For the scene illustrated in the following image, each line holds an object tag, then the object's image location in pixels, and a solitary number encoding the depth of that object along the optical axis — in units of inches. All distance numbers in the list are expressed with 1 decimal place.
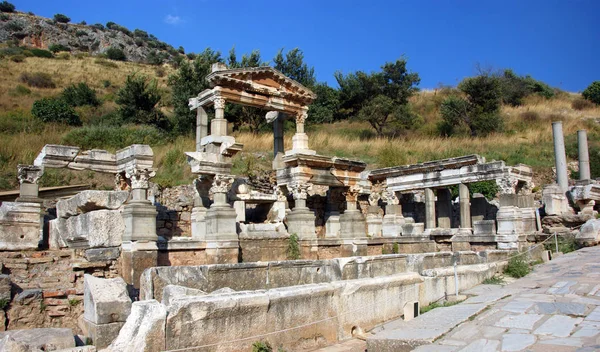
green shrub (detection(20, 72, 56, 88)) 1674.5
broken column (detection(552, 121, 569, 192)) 829.2
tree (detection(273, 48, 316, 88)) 1513.3
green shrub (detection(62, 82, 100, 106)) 1540.4
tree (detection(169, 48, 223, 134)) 1178.0
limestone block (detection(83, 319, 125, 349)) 207.3
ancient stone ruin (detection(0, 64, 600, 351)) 207.9
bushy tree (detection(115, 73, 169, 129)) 1275.8
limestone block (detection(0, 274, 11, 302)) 291.7
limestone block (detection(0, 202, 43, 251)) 438.0
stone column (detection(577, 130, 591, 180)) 870.4
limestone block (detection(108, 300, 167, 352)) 167.9
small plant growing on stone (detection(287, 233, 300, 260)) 609.9
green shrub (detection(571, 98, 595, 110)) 1714.8
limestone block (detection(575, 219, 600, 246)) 553.0
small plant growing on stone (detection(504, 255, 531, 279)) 413.4
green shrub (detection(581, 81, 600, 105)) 1775.3
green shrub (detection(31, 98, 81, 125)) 1229.7
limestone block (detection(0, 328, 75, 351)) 203.2
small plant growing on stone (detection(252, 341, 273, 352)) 193.6
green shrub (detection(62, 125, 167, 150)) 928.3
